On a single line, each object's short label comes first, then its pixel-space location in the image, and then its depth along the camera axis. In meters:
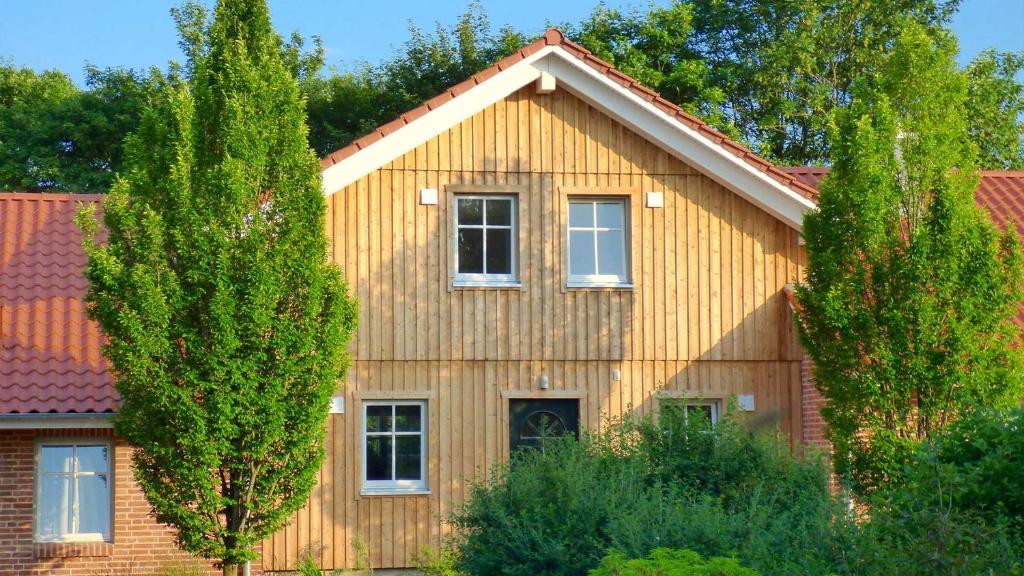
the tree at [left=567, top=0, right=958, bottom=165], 32.72
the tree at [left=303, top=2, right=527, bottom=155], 34.19
